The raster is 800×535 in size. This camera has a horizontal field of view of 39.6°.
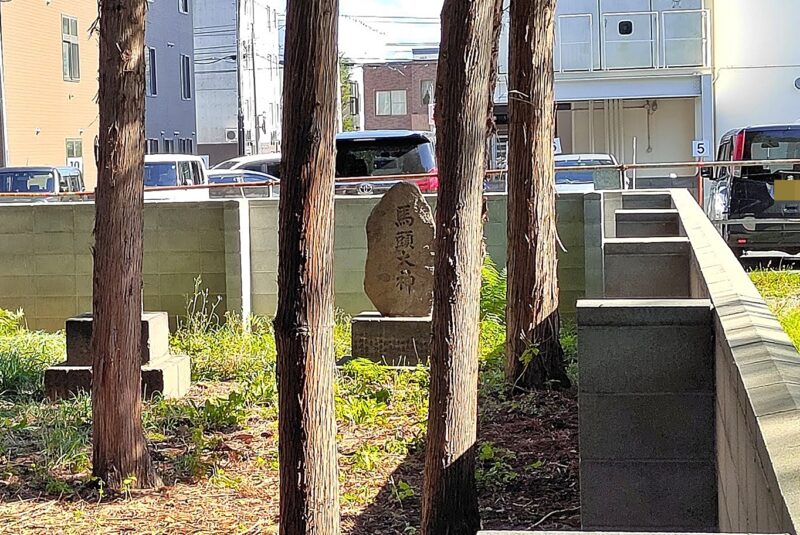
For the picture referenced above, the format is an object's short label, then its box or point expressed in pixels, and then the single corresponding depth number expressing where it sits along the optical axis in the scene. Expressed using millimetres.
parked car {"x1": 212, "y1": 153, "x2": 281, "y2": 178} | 23109
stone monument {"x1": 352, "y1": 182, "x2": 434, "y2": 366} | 9484
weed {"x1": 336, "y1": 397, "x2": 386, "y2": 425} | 7816
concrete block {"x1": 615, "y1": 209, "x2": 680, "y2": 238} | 10539
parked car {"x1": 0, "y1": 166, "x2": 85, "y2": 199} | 19469
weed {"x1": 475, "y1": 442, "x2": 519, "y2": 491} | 6199
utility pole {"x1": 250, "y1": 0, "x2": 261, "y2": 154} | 40441
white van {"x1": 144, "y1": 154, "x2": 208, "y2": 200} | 19405
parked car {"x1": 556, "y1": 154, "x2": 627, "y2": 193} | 13688
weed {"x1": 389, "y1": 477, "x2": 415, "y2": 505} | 6062
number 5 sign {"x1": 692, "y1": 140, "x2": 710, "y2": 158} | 22406
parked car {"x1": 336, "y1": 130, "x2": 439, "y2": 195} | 16000
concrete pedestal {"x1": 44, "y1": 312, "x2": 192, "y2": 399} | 8781
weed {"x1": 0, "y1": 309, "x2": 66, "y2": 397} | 9328
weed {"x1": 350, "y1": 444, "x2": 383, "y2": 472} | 6676
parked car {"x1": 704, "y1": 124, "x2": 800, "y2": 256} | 14383
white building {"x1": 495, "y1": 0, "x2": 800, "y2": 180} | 23438
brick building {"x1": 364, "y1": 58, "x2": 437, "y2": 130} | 57375
